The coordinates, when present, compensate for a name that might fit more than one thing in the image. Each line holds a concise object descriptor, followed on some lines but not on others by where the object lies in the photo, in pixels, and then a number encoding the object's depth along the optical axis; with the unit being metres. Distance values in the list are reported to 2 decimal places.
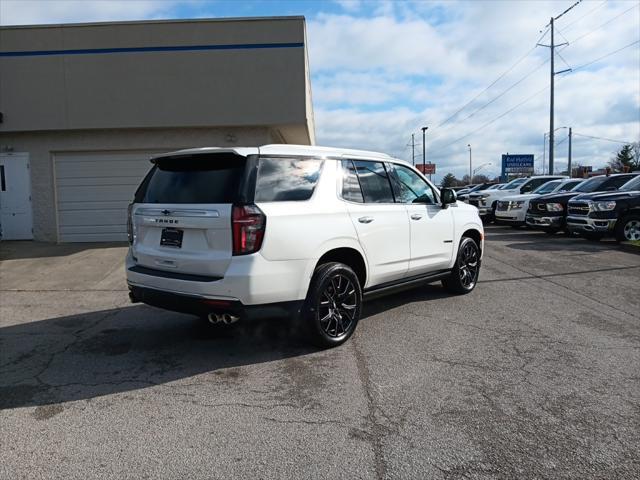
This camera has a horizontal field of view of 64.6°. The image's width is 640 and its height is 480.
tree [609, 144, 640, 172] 82.54
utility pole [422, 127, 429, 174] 63.66
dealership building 12.84
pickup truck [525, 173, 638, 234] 14.71
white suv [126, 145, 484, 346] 4.29
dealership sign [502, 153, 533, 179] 56.25
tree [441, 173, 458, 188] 102.46
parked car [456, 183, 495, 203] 32.33
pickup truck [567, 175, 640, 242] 12.48
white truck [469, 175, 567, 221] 20.56
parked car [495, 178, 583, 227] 17.22
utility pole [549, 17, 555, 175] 35.34
